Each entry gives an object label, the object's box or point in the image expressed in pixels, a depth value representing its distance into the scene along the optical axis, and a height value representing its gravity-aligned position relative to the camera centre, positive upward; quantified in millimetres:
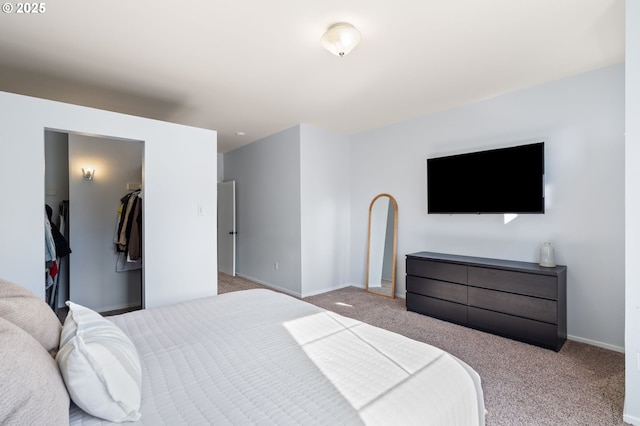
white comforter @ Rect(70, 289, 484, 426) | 958 -635
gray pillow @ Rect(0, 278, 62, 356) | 1089 -396
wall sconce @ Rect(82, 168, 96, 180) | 3459 +417
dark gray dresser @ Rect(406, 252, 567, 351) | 2617 -833
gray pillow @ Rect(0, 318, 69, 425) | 689 -438
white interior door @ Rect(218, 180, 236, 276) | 5512 -325
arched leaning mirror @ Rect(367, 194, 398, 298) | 4270 -522
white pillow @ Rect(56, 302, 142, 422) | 898 -518
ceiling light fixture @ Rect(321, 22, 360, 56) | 2017 +1169
